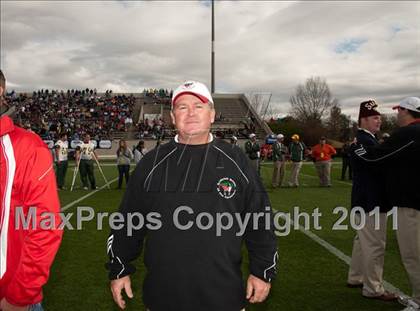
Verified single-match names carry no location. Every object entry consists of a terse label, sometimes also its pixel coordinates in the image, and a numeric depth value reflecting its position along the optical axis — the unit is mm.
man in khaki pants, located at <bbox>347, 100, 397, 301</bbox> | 4426
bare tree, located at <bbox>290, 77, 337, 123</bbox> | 76188
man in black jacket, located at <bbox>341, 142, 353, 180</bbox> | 18984
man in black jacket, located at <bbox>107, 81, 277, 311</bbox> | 2266
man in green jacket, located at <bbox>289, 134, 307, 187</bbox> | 16281
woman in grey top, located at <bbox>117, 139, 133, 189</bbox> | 15245
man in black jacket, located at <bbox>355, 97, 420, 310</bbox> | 4094
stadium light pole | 48000
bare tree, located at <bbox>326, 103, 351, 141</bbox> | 67012
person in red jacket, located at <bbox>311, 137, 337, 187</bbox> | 16078
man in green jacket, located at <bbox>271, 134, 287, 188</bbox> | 16078
